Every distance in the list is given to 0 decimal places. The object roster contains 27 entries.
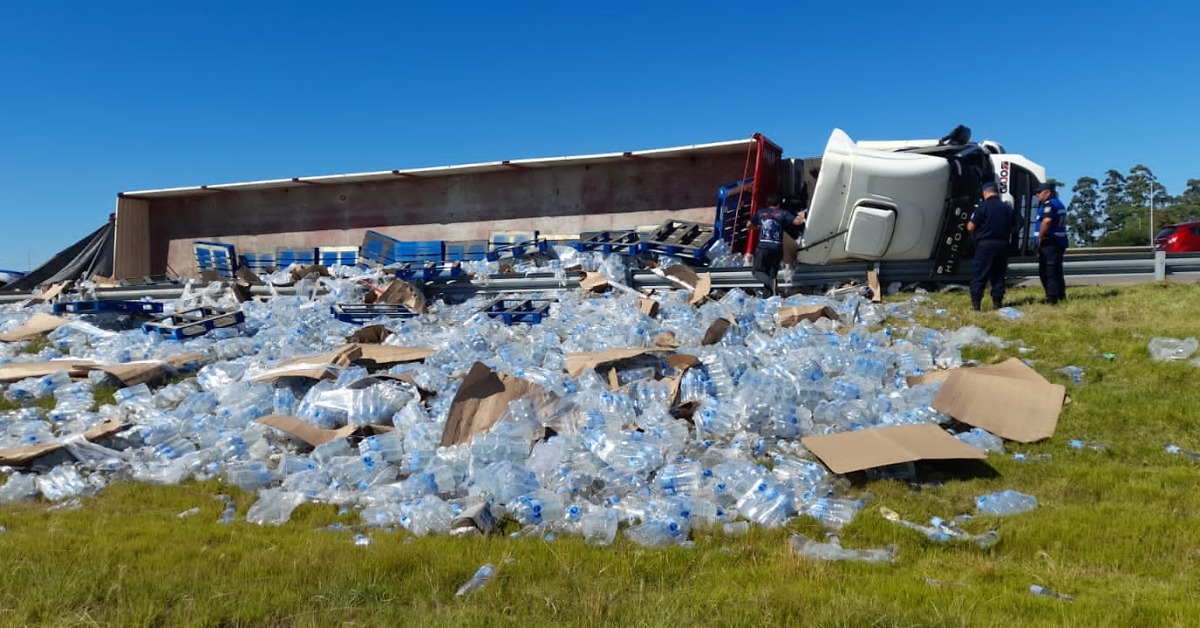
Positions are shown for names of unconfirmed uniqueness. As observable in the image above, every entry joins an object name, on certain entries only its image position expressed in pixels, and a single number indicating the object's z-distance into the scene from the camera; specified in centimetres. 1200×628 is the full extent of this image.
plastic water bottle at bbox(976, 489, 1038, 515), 398
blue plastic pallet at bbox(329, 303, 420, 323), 978
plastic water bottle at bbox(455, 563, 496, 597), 316
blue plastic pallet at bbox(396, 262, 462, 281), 1119
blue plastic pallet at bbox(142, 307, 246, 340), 917
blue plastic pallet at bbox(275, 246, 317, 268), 1872
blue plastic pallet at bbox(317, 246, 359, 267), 1802
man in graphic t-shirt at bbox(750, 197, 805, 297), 986
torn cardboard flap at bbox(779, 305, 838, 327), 824
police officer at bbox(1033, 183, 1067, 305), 867
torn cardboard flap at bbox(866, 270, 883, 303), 945
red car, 1723
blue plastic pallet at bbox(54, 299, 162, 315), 1039
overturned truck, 989
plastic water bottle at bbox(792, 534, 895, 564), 341
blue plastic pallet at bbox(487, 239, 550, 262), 1320
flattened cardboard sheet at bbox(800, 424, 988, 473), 445
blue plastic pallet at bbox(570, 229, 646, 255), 1228
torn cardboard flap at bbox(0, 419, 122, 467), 521
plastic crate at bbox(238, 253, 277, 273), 2025
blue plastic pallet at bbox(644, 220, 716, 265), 1184
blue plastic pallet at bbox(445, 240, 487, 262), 1661
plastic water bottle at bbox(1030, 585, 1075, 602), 288
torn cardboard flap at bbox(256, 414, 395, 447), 530
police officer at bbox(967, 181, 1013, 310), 848
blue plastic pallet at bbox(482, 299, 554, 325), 923
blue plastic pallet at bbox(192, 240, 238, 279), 1919
